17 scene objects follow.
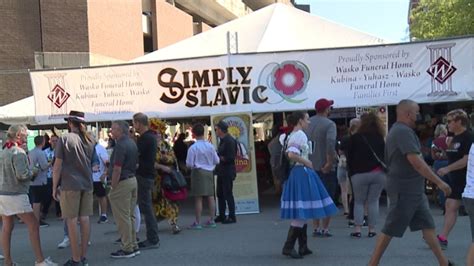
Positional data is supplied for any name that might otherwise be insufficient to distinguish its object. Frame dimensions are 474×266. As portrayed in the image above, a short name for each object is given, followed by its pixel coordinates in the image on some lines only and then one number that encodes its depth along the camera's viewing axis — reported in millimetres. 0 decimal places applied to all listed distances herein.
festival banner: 10750
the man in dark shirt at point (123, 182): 7250
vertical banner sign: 11375
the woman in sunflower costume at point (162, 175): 9094
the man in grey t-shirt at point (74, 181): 6746
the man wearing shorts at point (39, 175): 10602
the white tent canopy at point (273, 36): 13227
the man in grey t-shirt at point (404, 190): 5707
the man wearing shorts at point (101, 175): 10414
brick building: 24969
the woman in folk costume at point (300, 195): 6859
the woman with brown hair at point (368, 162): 7973
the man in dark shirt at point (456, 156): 6910
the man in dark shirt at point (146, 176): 8023
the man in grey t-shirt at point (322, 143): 8055
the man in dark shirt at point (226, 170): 10133
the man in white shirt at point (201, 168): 9828
